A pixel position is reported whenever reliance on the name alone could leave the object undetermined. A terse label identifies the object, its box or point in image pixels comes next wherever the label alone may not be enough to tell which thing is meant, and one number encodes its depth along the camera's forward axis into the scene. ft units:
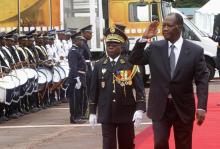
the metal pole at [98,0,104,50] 79.02
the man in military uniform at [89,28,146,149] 26.89
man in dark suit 24.58
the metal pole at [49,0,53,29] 76.48
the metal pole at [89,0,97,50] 78.12
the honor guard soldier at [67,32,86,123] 50.67
